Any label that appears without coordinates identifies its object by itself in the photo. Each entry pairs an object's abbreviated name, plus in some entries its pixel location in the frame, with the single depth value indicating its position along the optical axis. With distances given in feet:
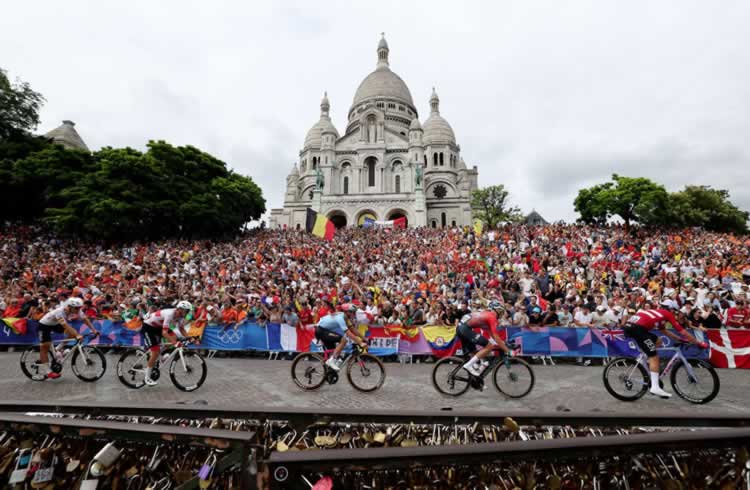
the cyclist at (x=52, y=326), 26.68
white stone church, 178.29
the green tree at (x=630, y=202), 132.67
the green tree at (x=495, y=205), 180.04
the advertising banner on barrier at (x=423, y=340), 32.27
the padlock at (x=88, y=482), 7.75
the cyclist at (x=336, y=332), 25.02
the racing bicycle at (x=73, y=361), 26.99
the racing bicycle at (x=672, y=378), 21.94
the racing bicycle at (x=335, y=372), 24.82
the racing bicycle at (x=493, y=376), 23.45
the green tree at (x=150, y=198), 94.84
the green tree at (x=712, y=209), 157.07
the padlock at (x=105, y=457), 7.54
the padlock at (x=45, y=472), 8.17
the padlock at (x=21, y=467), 8.03
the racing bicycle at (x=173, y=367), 25.12
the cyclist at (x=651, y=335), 22.29
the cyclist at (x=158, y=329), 24.97
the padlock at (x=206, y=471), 6.72
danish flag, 31.96
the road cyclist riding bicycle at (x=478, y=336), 23.08
